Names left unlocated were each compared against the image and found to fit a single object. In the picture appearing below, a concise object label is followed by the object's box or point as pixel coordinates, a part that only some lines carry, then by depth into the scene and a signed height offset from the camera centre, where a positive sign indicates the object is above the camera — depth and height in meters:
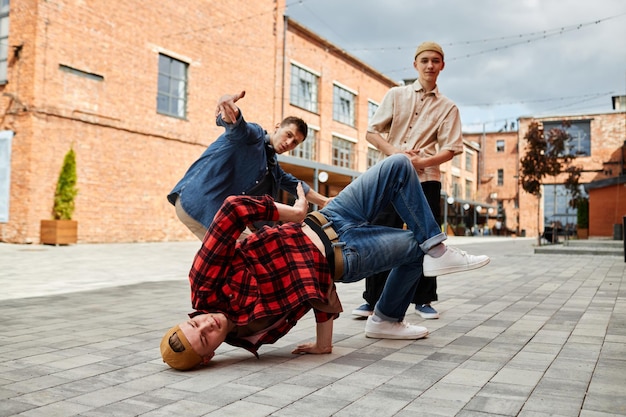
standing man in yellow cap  3.92 +0.73
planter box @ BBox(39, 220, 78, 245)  13.30 -0.29
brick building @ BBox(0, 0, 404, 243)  13.73 +3.69
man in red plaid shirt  2.53 -0.17
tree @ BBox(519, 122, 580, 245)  20.05 +2.70
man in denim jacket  3.19 +0.32
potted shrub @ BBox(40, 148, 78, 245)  13.53 +0.45
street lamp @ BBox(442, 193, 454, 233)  33.16 +1.11
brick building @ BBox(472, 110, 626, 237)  36.69 +4.33
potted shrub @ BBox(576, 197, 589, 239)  23.70 +0.54
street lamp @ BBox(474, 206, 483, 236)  40.53 +1.36
